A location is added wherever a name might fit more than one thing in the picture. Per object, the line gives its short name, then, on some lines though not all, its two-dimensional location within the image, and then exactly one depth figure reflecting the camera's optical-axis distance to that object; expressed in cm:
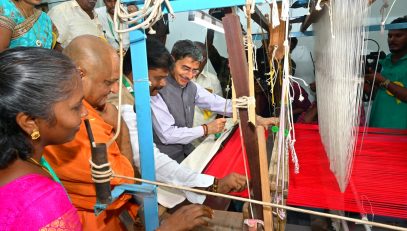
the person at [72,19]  262
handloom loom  80
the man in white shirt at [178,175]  133
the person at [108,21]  301
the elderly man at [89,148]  116
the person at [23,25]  151
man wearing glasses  203
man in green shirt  240
